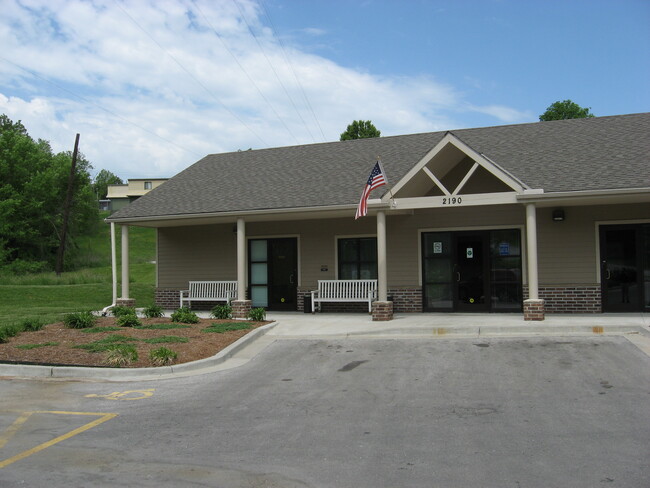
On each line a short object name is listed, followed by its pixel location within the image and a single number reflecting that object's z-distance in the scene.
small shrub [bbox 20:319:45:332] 13.55
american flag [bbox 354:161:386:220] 13.69
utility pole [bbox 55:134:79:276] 33.03
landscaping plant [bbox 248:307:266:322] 14.80
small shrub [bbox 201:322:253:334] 13.31
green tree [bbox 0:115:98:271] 44.03
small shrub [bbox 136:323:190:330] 13.74
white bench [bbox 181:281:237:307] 18.17
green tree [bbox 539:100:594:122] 43.88
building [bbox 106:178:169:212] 69.06
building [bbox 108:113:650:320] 14.25
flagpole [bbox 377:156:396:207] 14.27
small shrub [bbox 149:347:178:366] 10.16
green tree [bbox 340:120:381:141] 40.84
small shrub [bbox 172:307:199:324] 14.54
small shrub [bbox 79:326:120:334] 13.20
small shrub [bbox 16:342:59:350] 11.44
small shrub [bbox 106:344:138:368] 10.11
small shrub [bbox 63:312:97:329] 13.99
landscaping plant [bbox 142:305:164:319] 15.82
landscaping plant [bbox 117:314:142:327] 14.01
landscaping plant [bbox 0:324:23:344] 12.12
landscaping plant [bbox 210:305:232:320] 15.44
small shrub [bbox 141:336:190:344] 11.88
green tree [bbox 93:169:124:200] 95.75
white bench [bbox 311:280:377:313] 16.48
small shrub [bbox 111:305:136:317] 15.47
